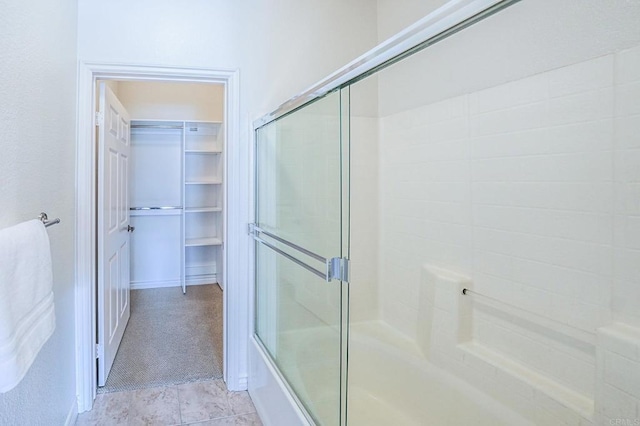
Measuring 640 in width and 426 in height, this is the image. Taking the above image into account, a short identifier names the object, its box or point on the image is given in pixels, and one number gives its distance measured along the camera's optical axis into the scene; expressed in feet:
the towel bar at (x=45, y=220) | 4.93
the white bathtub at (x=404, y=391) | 5.61
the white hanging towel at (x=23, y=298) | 3.26
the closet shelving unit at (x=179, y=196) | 14.89
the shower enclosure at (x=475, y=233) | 4.38
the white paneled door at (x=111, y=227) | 7.73
